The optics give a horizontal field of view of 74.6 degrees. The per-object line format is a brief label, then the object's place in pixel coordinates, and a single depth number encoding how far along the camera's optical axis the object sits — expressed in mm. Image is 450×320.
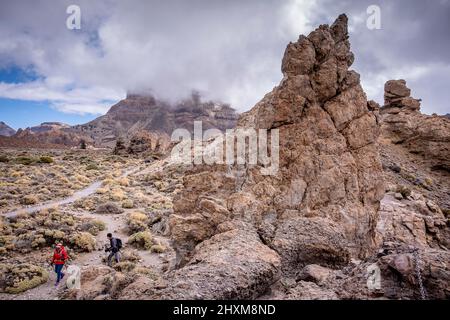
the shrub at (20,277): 11738
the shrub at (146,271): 12355
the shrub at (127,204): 26016
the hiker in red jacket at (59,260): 12328
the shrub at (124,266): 13758
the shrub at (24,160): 43594
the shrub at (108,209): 24025
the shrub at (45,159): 47500
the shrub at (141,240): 17484
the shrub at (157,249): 16659
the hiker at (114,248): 14008
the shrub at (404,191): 27000
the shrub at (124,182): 36416
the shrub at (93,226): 18956
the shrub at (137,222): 20250
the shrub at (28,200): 23984
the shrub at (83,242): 16328
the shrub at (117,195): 28059
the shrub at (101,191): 30225
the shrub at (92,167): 49000
